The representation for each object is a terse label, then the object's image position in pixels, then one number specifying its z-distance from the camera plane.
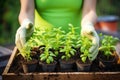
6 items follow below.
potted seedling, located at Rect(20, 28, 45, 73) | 1.20
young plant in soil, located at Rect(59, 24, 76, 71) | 1.23
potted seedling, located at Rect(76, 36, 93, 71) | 1.20
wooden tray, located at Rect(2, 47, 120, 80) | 1.15
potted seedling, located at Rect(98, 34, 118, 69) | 1.25
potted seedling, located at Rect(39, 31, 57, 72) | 1.20
